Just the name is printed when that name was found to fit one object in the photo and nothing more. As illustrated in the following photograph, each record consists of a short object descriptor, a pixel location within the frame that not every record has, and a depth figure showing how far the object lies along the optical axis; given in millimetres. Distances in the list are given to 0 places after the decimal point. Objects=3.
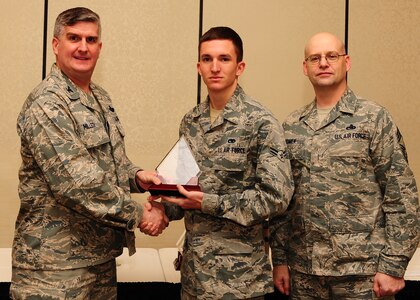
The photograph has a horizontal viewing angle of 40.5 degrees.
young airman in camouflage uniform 2260
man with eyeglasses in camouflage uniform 2375
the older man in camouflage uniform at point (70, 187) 2145
